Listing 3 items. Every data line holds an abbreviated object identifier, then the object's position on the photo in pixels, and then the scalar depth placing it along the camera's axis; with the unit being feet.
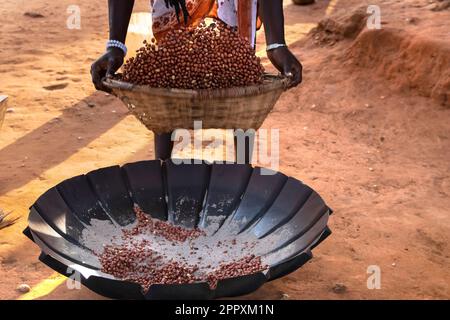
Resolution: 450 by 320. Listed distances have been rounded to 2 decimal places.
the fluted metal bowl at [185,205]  8.37
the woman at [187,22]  9.14
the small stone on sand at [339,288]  9.22
